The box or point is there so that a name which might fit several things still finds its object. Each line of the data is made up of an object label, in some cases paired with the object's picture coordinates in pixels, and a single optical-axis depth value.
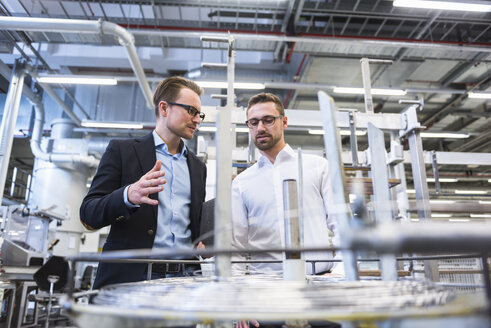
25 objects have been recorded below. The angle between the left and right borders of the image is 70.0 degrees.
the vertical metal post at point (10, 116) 4.56
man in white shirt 1.22
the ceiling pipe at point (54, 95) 4.99
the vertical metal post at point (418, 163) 2.19
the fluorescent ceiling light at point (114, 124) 5.88
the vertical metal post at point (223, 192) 0.55
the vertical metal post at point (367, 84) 2.67
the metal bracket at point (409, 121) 2.57
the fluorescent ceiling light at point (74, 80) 4.86
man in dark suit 0.95
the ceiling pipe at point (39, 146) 6.05
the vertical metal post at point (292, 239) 0.63
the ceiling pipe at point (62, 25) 3.98
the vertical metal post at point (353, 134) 2.51
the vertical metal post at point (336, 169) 0.55
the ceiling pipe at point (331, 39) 4.59
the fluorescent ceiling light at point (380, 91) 4.92
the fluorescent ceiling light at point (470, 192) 8.76
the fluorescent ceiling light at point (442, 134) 6.58
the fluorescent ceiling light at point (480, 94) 5.17
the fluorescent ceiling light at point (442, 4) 3.41
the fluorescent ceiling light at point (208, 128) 5.31
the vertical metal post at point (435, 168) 3.41
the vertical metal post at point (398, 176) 2.88
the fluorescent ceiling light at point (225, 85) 4.67
